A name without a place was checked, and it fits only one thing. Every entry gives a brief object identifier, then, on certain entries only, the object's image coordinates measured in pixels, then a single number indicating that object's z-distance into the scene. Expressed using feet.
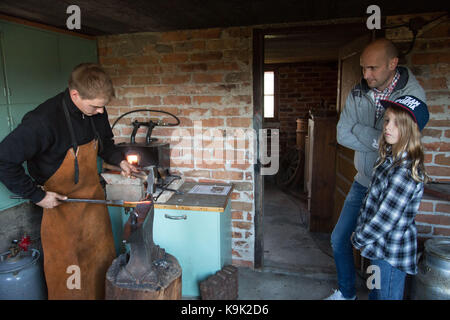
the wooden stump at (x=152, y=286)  5.96
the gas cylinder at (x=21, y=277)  7.32
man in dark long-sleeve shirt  6.31
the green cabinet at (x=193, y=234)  8.30
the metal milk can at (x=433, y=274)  6.86
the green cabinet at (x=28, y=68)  7.70
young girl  5.80
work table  8.20
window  23.04
